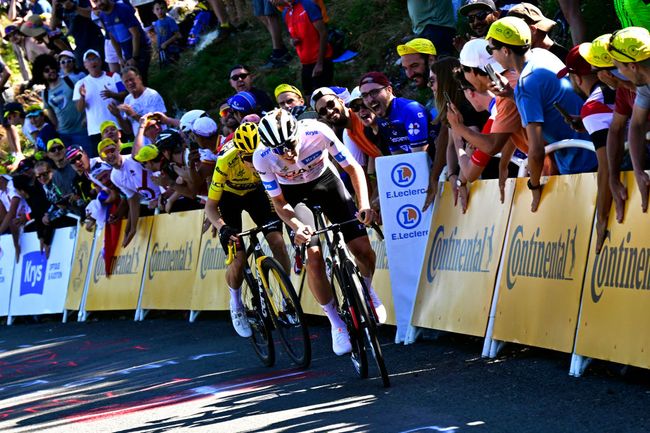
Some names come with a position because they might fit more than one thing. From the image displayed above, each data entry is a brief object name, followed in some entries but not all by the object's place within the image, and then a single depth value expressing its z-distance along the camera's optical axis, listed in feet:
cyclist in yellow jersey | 66.74
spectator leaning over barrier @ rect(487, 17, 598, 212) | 50.65
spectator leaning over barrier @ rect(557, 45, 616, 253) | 46.47
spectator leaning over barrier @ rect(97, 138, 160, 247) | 100.12
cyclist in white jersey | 53.98
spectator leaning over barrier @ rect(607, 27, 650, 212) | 40.90
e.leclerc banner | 65.77
